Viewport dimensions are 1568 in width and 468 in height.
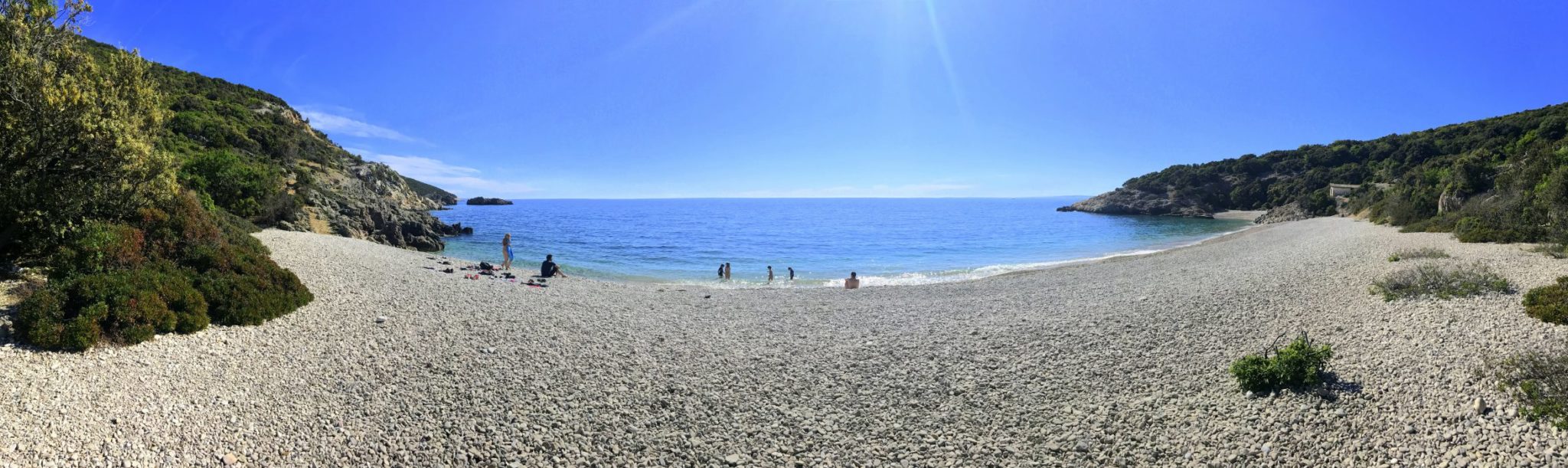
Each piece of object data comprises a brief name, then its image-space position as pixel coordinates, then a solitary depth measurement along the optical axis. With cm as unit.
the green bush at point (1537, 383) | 575
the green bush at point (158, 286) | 856
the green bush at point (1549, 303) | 863
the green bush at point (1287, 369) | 741
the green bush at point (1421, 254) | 1702
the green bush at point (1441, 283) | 1088
